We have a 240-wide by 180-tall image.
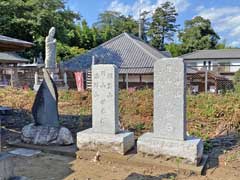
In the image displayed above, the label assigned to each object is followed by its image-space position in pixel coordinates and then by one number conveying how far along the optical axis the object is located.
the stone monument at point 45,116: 4.52
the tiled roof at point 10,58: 16.79
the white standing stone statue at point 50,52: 12.09
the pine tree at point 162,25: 36.05
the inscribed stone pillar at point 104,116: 3.99
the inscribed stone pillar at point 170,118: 3.59
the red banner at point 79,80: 11.72
